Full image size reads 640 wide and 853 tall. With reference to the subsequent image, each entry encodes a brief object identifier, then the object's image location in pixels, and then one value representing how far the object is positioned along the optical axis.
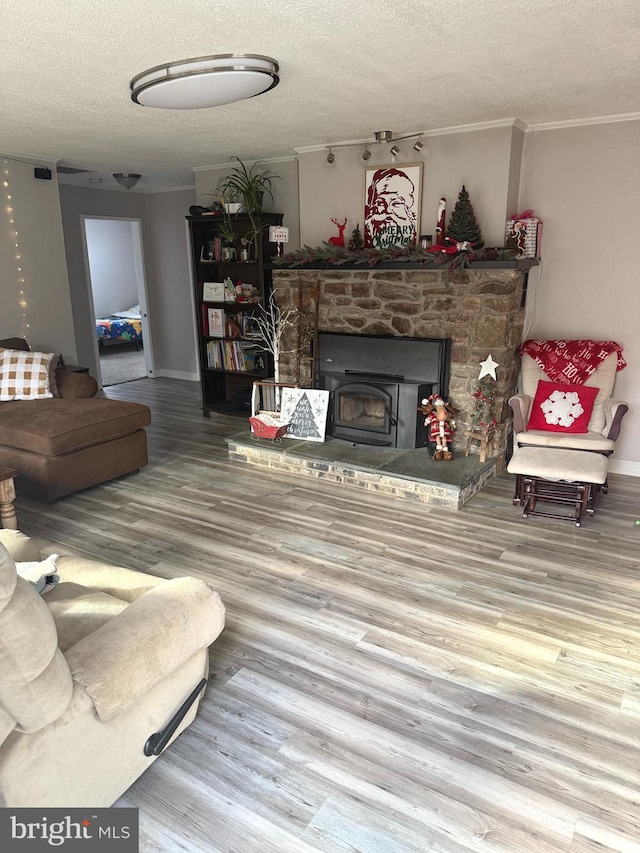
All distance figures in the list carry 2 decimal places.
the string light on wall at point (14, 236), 5.19
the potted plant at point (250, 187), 5.44
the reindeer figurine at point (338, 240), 4.90
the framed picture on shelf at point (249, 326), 5.92
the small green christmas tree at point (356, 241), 4.80
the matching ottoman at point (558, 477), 3.62
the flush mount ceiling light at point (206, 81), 2.79
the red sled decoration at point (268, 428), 4.83
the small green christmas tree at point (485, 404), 4.26
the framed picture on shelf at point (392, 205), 4.59
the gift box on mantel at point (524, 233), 4.28
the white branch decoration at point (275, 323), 5.09
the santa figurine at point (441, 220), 4.36
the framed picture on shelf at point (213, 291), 5.97
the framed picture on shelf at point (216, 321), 6.02
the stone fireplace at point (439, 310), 4.30
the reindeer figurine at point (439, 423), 4.34
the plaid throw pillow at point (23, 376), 4.63
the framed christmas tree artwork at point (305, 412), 4.81
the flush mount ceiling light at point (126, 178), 6.32
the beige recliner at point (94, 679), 1.38
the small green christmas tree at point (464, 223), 4.23
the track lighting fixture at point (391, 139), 4.38
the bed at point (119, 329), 10.21
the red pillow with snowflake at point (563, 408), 4.19
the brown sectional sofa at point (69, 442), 3.98
